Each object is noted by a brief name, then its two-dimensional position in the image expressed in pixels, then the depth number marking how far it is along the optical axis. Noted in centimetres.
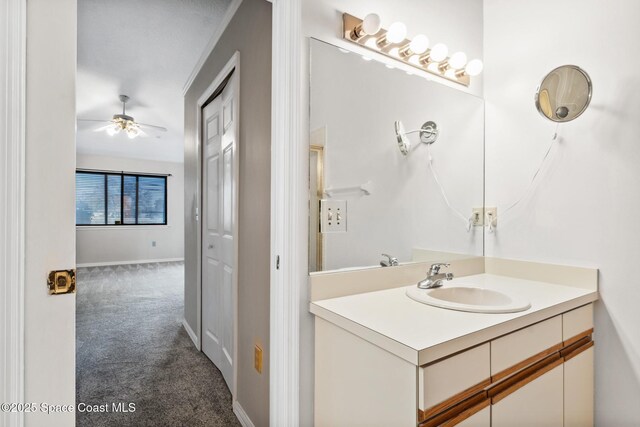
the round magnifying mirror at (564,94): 145
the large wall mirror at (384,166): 131
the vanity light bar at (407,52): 138
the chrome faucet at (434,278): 139
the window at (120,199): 631
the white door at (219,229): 208
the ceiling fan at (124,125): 360
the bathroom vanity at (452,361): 85
